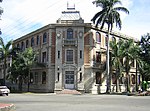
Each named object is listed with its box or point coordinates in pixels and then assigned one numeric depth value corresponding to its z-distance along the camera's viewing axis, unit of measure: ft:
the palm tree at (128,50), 76.57
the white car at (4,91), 61.86
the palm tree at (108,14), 71.76
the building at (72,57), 74.74
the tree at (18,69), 75.81
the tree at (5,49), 85.85
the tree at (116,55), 74.83
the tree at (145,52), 85.69
